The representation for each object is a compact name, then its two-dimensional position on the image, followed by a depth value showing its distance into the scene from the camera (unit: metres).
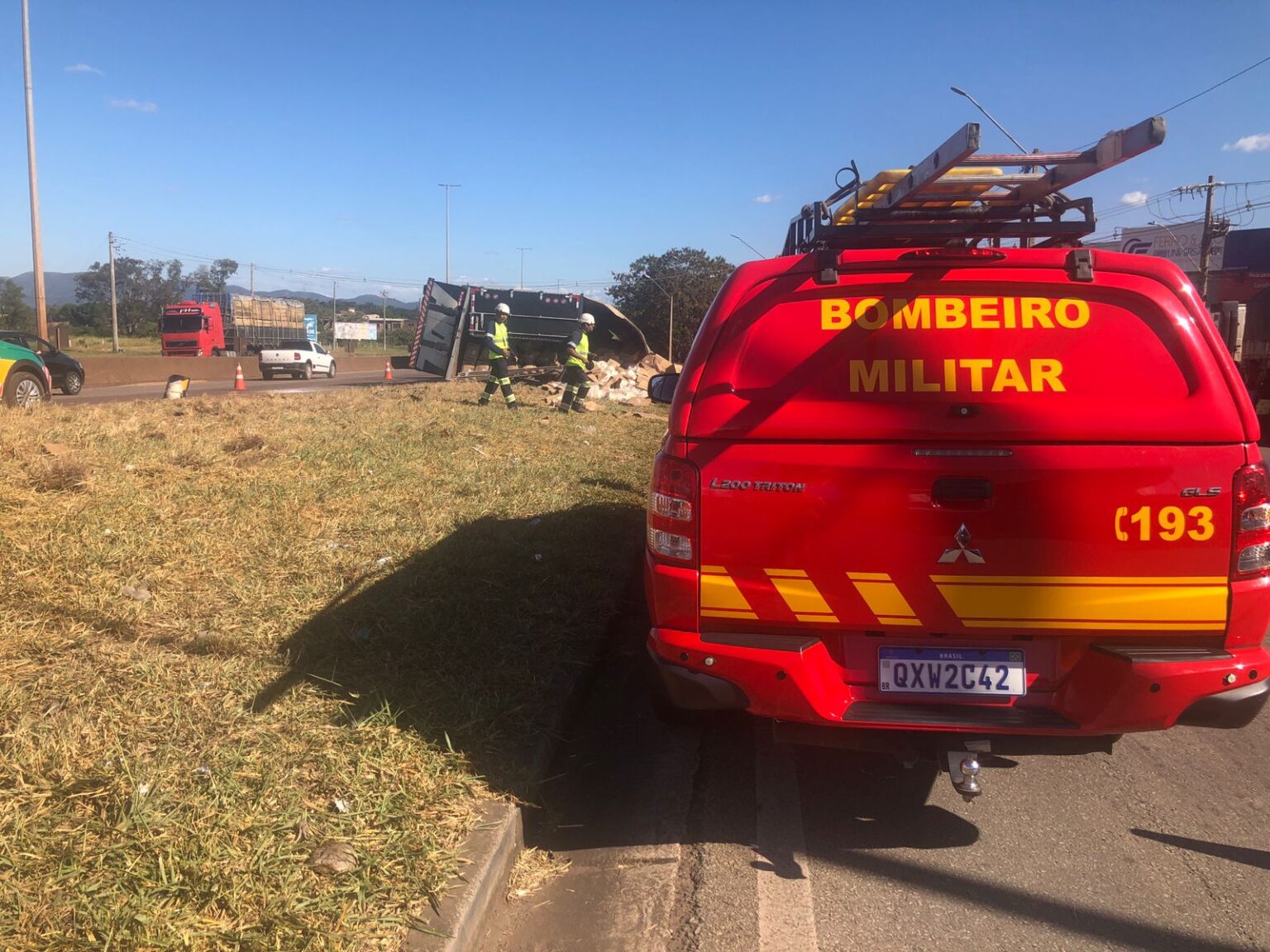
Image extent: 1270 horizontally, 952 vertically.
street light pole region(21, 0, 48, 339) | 22.93
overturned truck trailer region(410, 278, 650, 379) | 21.44
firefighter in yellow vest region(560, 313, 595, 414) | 15.48
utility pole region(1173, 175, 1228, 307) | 37.00
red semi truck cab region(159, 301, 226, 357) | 40.31
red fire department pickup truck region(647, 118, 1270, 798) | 2.98
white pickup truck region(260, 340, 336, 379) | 34.75
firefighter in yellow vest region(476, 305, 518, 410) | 14.89
